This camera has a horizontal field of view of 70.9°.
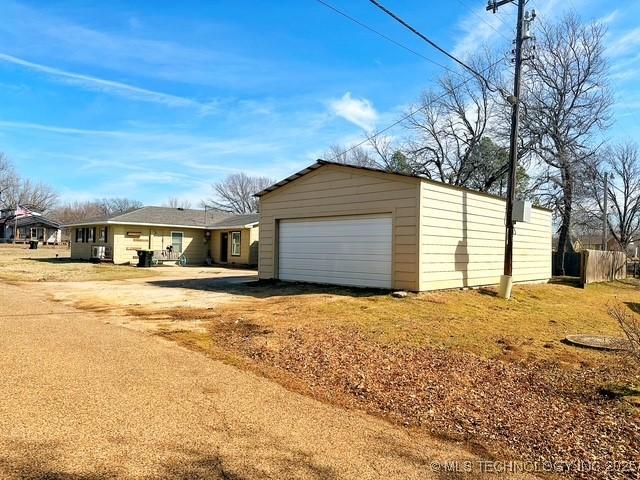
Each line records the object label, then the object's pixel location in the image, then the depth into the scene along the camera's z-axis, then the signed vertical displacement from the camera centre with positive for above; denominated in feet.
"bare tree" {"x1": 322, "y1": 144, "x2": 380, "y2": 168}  112.00 +24.88
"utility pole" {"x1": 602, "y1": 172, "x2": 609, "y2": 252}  88.31 +8.22
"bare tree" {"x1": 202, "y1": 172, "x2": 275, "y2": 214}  188.65 +21.78
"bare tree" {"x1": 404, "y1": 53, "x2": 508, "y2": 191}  91.71 +20.80
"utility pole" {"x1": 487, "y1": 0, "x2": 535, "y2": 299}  39.19 +12.20
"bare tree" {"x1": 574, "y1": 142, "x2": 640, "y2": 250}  104.01 +10.00
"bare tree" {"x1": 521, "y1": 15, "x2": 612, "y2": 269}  73.92 +22.35
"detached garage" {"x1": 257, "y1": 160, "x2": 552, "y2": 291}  35.78 +1.67
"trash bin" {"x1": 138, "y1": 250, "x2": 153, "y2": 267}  76.13 -2.03
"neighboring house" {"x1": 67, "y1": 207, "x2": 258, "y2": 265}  81.05 +1.83
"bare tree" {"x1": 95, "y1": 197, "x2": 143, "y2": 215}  241.96 +22.17
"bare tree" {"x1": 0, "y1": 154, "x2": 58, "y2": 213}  189.26 +20.77
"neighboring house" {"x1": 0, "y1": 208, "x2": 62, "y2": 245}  157.07 +5.90
